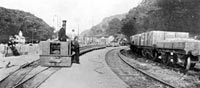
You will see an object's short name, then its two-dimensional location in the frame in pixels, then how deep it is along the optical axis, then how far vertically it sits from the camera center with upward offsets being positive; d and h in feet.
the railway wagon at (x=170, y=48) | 41.27 -1.63
